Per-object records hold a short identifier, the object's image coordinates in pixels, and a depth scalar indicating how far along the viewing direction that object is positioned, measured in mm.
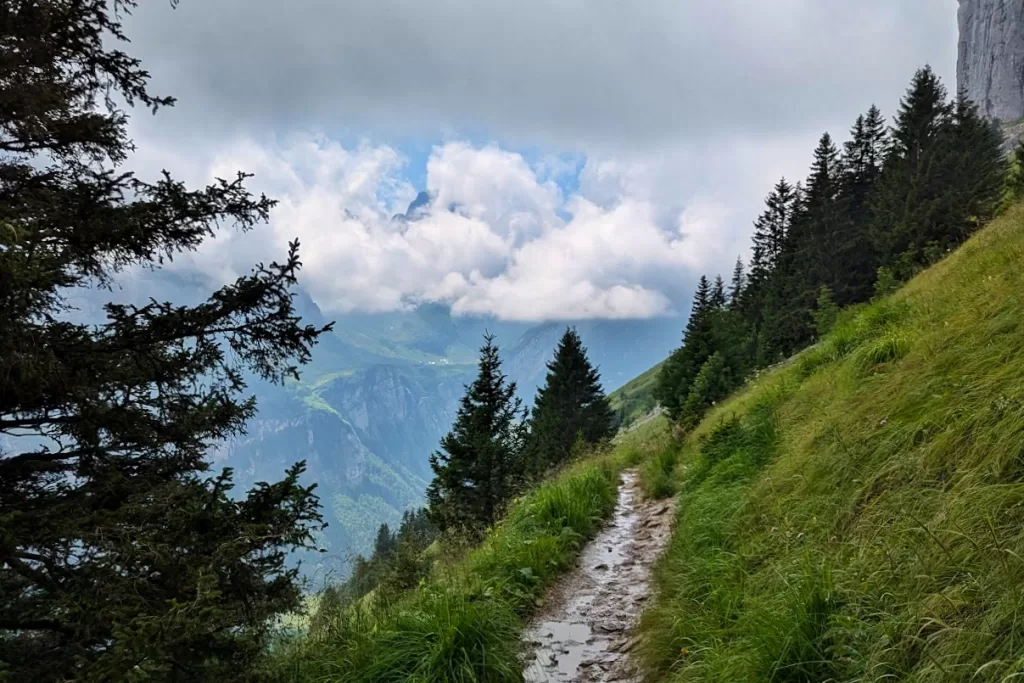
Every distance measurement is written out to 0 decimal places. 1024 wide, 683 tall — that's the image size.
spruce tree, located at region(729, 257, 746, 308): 67388
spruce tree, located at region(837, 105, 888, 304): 37562
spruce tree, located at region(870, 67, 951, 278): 30844
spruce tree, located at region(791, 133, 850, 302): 38938
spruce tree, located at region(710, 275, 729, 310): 70812
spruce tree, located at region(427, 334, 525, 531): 20766
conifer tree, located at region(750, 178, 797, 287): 57562
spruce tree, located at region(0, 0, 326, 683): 3770
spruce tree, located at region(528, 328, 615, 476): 45969
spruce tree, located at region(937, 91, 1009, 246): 28562
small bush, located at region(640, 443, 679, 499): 9805
